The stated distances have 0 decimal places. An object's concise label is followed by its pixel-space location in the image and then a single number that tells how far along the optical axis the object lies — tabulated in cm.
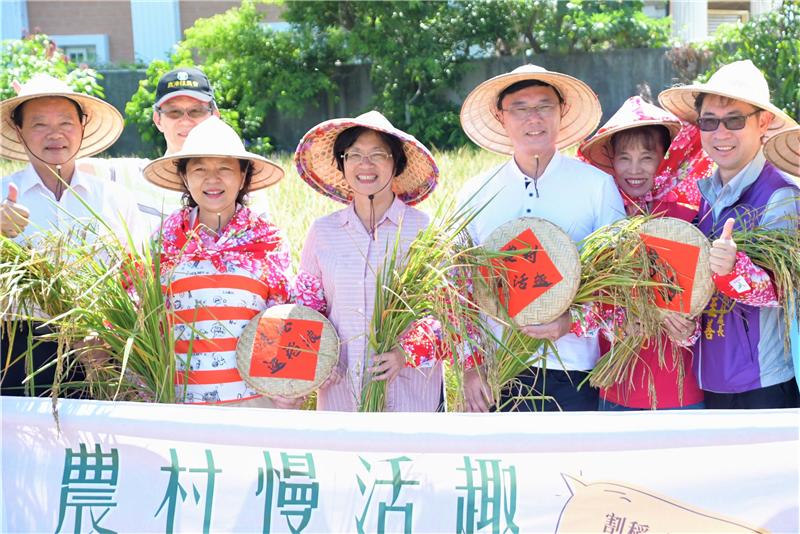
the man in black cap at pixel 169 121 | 377
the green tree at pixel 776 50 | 883
